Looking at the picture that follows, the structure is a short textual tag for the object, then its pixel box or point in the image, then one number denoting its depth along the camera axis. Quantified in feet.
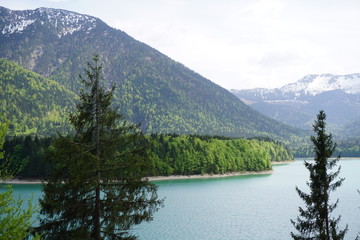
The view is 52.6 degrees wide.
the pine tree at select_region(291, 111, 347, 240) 86.48
